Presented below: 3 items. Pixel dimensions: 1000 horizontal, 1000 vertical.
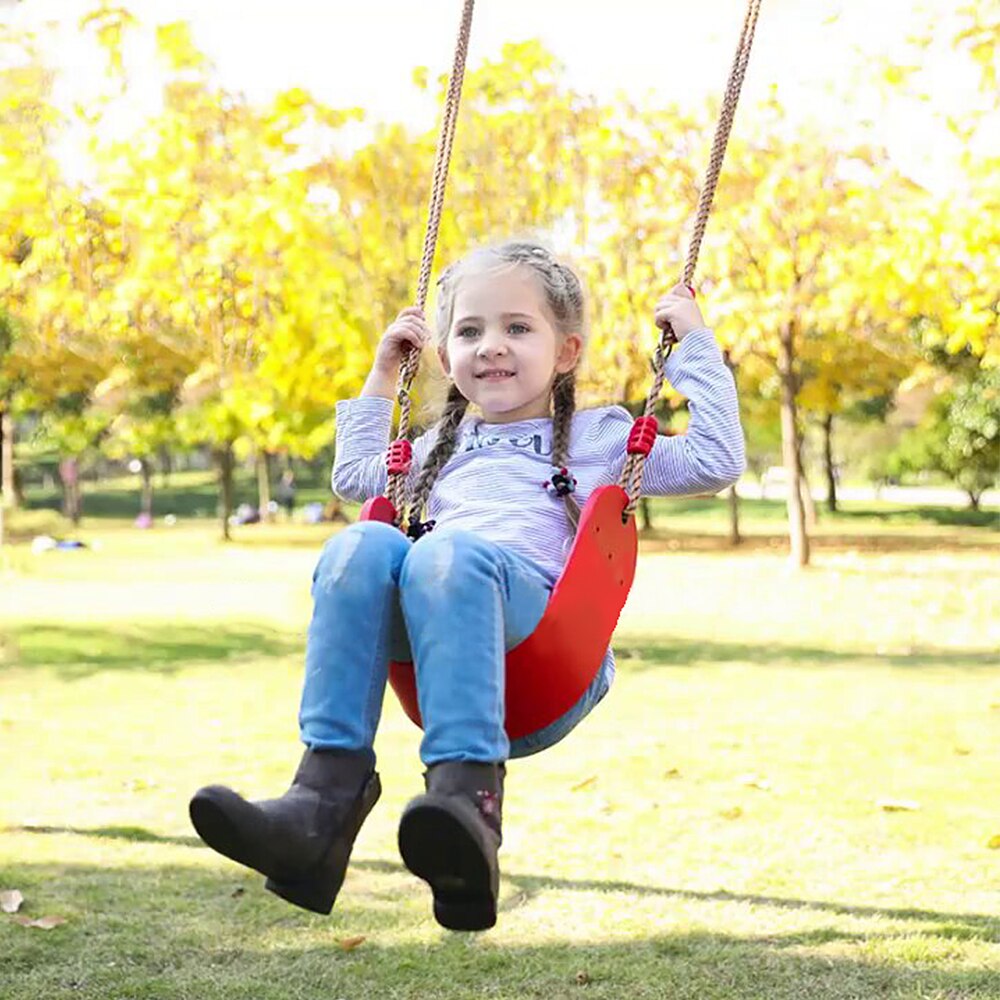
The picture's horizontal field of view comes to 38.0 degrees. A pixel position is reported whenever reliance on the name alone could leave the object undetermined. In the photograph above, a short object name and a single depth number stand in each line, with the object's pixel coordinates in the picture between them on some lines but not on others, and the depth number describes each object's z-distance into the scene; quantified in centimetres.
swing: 234
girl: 208
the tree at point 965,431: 2183
